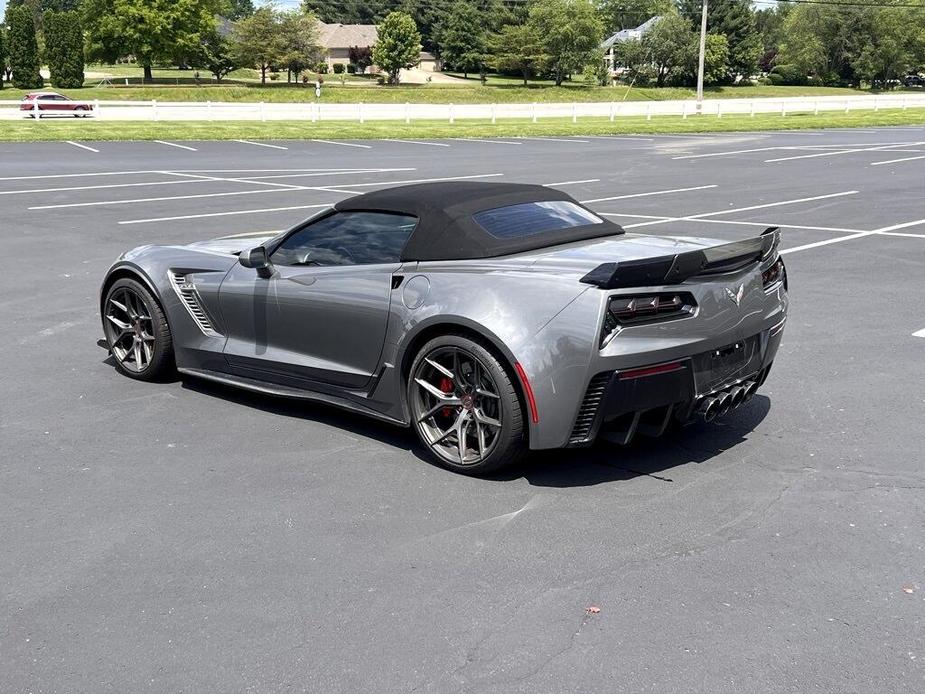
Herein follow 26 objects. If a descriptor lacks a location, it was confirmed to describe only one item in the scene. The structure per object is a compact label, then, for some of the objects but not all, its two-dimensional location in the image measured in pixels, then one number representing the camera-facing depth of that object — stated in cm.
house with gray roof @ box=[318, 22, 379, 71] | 13012
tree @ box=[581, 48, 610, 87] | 9688
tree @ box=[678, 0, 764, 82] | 10550
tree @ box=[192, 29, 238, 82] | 9312
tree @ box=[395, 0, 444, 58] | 12544
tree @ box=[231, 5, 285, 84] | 8725
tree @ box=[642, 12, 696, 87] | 9431
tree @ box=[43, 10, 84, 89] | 6656
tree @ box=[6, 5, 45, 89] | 6631
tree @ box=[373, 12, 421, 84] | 9575
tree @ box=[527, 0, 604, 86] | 9794
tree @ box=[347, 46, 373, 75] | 12462
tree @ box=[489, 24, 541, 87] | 9881
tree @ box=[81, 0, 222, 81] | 8062
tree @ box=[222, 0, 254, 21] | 16612
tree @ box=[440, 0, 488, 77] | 10800
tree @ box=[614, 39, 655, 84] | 9800
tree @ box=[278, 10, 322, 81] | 8725
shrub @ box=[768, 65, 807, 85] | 10800
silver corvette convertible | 470
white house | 12569
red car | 4197
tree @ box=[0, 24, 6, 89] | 6588
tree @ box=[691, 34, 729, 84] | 9919
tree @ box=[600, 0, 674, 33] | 17125
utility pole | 4806
